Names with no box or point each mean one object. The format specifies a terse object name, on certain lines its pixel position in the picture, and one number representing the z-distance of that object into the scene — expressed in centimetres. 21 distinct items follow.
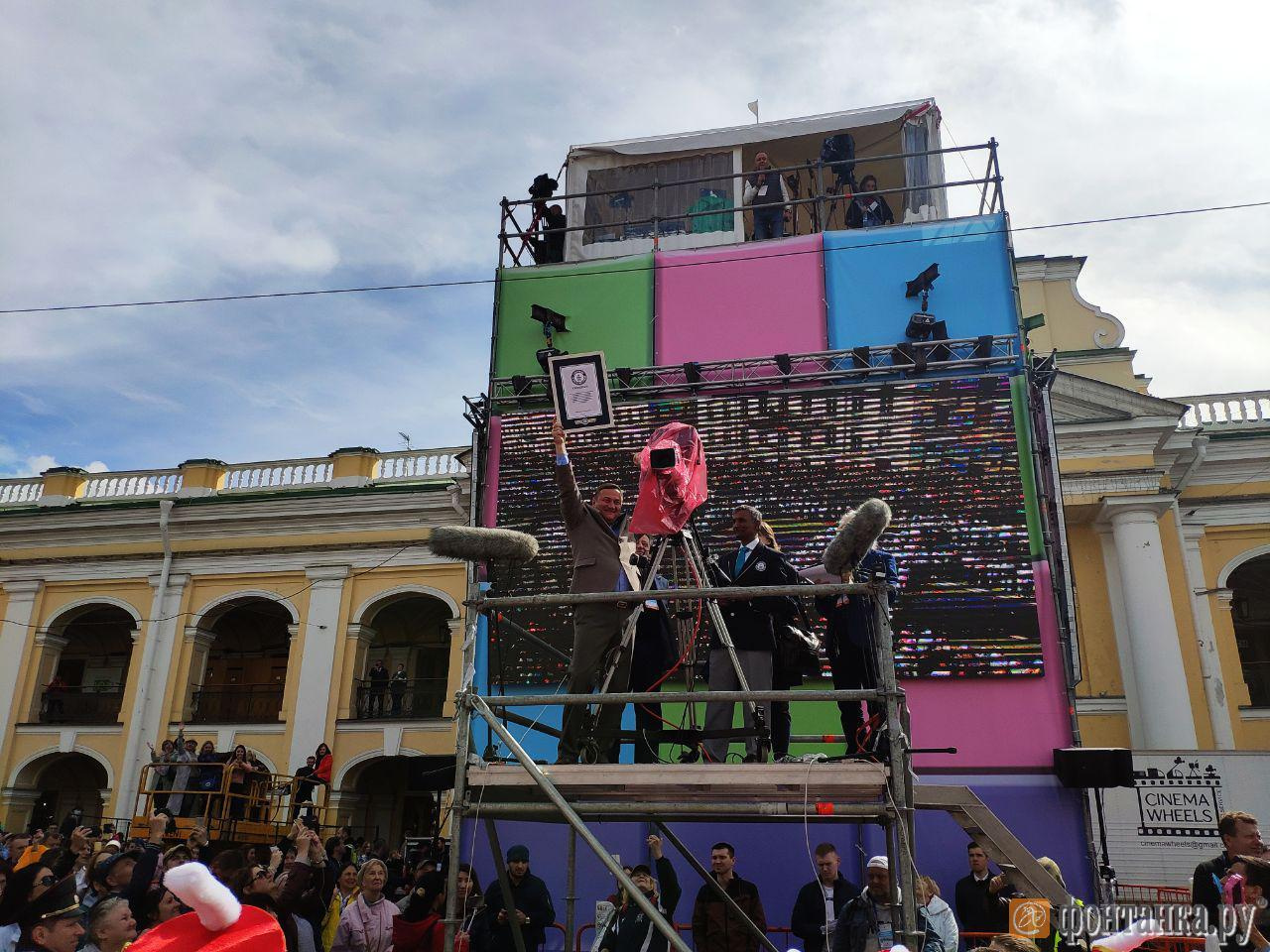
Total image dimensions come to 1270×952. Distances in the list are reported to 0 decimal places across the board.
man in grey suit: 570
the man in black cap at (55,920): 434
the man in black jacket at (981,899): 707
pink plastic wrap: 594
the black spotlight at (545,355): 1047
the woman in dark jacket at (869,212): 1135
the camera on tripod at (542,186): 1209
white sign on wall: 1083
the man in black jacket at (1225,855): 489
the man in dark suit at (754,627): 573
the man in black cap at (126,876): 690
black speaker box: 795
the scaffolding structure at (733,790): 452
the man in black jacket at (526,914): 691
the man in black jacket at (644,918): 652
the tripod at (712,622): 556
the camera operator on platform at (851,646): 586
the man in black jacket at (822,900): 664
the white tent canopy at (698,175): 1164
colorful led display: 900
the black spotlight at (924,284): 1005
